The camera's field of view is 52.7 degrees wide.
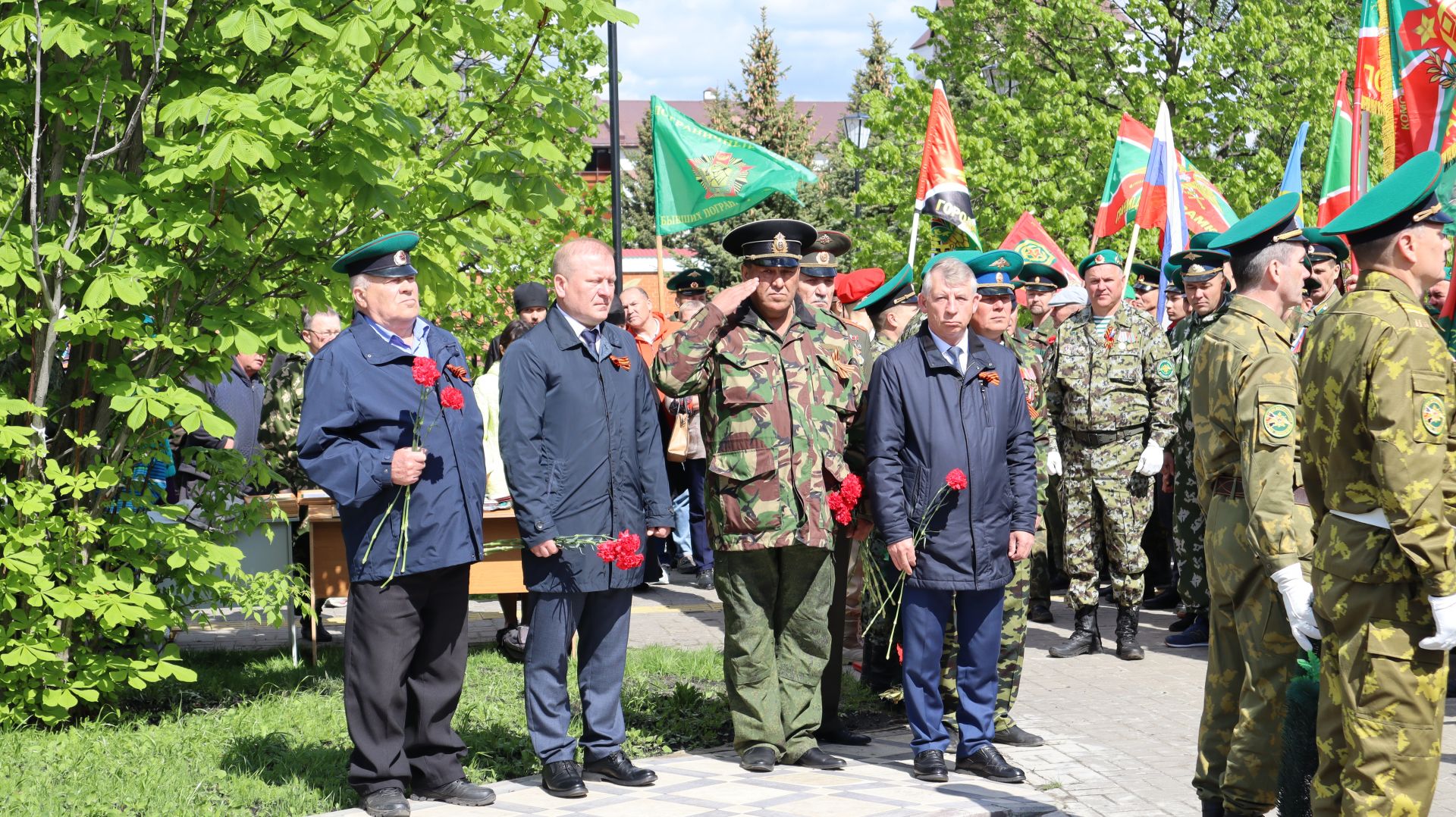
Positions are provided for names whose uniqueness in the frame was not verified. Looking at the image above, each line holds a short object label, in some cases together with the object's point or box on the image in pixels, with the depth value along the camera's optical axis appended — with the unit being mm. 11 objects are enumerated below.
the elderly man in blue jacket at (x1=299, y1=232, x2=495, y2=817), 5605
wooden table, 8555
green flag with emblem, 9547
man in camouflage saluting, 6387
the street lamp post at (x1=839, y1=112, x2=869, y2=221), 26172
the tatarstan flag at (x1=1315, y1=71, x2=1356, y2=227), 10500
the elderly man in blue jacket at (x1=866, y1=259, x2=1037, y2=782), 6324
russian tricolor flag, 13500
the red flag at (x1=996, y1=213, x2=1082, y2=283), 13133
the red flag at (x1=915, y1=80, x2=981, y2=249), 12797
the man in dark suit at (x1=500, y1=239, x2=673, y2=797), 5988
